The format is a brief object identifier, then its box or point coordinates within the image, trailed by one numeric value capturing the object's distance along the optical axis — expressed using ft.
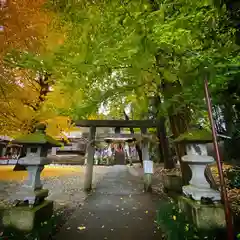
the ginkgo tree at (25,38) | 16.78
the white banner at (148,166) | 34.12
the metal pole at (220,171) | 9.19
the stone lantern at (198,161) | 15.25
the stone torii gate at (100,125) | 35.63
